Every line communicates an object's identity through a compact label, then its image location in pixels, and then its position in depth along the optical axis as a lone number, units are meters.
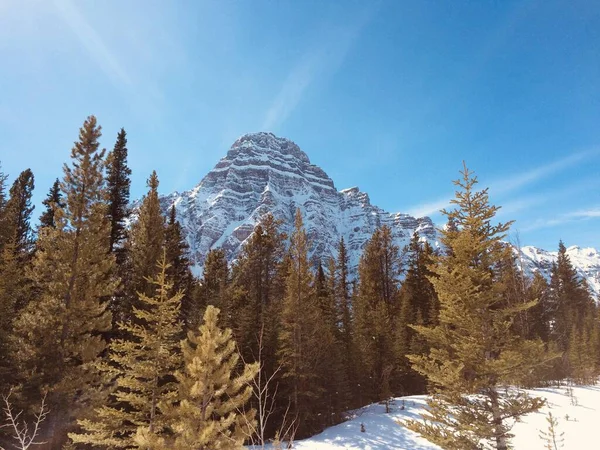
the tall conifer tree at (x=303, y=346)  21.16
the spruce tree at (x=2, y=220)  19.83
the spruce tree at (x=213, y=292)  23.45
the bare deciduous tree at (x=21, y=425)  14.43
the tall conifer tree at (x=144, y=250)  20.95
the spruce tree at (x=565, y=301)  44.03
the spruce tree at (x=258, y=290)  23.26
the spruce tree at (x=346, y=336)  25.83
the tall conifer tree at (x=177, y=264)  26.79
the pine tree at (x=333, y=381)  23.86
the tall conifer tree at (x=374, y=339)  27.12
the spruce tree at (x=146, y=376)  11.47
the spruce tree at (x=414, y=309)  29.80
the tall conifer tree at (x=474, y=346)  10.48
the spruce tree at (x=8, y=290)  15.53
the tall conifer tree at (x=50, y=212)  31.72
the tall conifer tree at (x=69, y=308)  14.58
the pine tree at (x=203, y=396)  9.24
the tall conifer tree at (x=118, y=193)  24.08
